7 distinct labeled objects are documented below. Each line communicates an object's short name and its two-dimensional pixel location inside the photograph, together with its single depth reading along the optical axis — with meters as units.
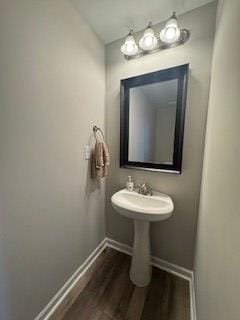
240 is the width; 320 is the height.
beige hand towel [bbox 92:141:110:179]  1.50
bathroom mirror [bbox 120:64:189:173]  1.34
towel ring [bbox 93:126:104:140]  1.57
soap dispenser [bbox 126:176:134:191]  1.60
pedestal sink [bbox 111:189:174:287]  1.38
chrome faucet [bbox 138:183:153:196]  1.53
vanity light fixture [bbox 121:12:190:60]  1.20
